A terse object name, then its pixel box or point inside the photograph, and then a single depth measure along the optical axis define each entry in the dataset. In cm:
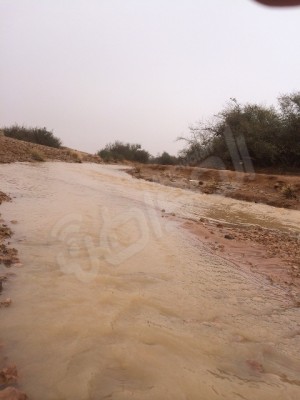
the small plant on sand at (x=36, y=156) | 1498
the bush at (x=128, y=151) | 3025
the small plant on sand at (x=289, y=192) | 918
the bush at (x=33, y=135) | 2488
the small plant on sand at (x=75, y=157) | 1822
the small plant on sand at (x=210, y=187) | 1083
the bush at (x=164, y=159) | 2785
